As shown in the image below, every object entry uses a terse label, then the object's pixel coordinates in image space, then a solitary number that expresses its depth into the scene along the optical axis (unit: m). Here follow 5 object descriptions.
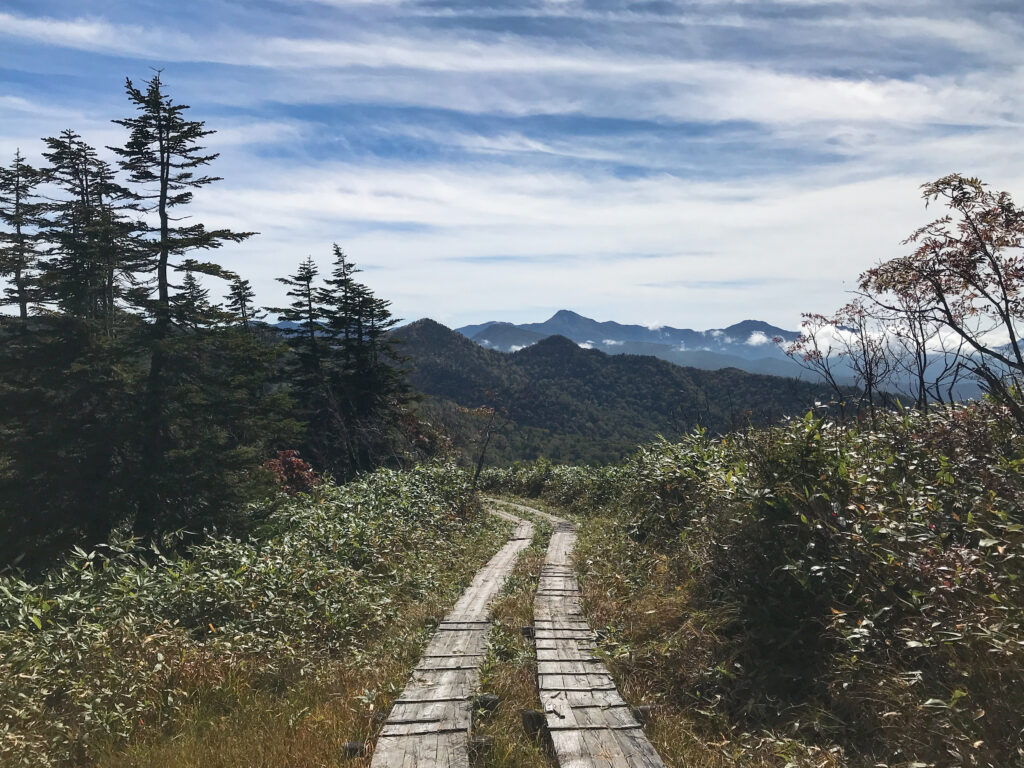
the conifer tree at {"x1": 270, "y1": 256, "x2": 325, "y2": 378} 37.00
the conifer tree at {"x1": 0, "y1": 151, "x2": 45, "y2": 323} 23.02
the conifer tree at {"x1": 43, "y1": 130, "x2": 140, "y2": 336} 19.73
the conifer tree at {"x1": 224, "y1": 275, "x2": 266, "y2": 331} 39.72
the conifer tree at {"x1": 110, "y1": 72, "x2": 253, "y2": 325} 18.67
